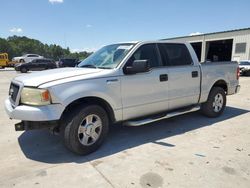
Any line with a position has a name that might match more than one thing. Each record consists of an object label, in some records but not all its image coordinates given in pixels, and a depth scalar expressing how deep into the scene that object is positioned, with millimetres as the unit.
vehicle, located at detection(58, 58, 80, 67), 22828
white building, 22414
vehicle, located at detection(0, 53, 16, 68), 28466
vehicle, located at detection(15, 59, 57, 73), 20864
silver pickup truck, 2891
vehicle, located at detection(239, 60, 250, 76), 15864
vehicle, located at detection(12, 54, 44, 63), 26203
